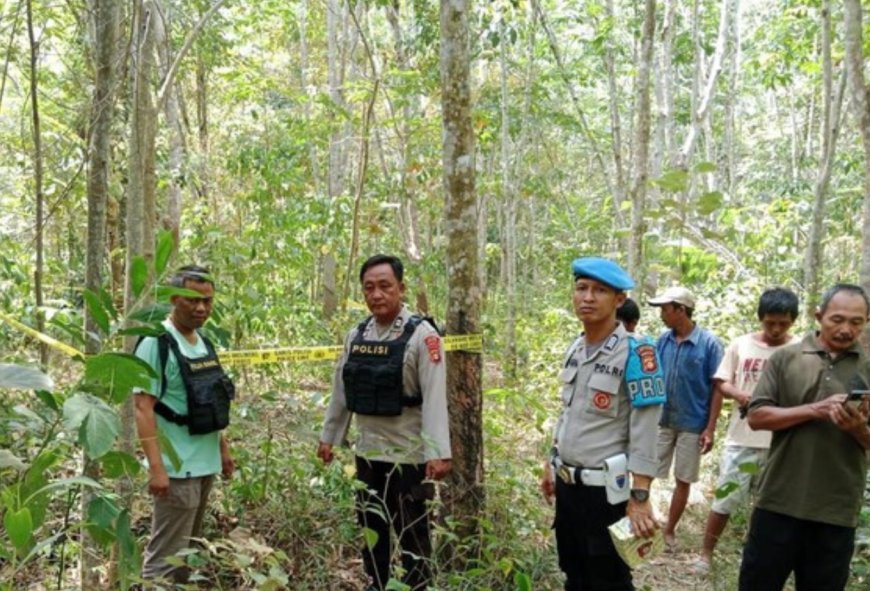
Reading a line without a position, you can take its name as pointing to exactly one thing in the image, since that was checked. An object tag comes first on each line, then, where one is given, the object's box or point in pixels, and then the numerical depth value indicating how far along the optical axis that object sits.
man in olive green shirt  2.79
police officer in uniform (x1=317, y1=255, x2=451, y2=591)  3.20
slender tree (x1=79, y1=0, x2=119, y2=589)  2.67
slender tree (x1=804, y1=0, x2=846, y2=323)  6.53
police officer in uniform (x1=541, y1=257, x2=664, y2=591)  2.76
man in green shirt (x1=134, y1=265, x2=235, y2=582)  2.93
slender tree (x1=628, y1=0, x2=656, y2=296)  6.47
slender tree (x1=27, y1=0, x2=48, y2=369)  3.48
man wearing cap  4.48
